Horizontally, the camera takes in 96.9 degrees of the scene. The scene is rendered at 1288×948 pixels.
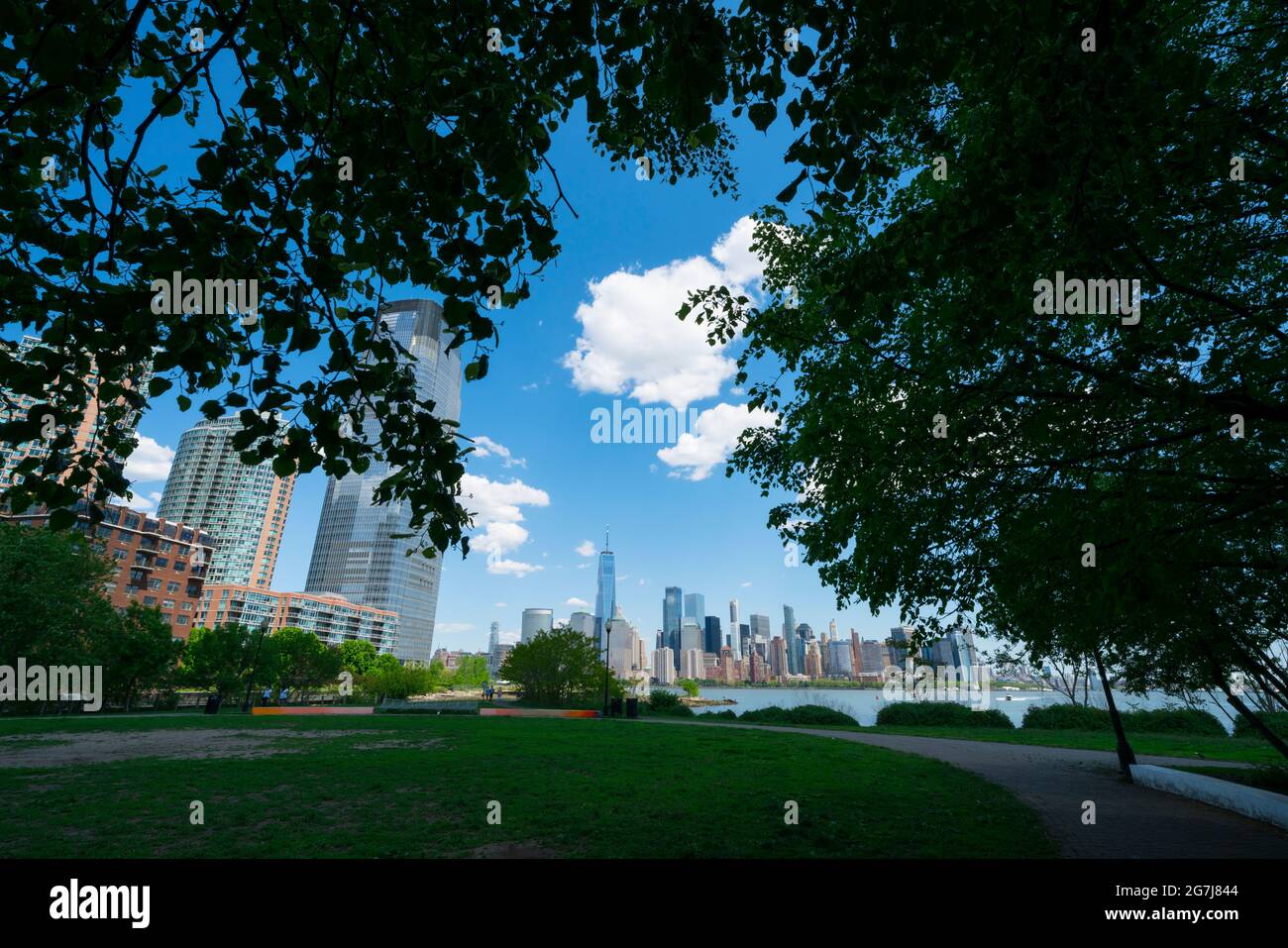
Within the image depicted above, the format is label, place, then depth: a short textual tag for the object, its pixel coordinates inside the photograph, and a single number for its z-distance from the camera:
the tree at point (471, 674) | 114.31
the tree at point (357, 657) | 86.36
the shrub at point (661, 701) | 37.06
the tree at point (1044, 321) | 4.27
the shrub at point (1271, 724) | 22.17
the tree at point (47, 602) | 29.62
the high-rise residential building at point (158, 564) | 85.75
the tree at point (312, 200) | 3.39
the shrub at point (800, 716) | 30.73
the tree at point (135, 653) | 33.69
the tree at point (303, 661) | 64.00
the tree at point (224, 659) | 48.06
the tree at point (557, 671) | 39.75
